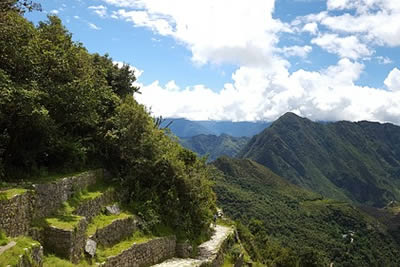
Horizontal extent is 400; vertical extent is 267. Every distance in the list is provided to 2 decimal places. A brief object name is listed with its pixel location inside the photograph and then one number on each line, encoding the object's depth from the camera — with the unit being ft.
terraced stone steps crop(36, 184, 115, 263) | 46.93
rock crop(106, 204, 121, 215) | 66.33
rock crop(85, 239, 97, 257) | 50.91
